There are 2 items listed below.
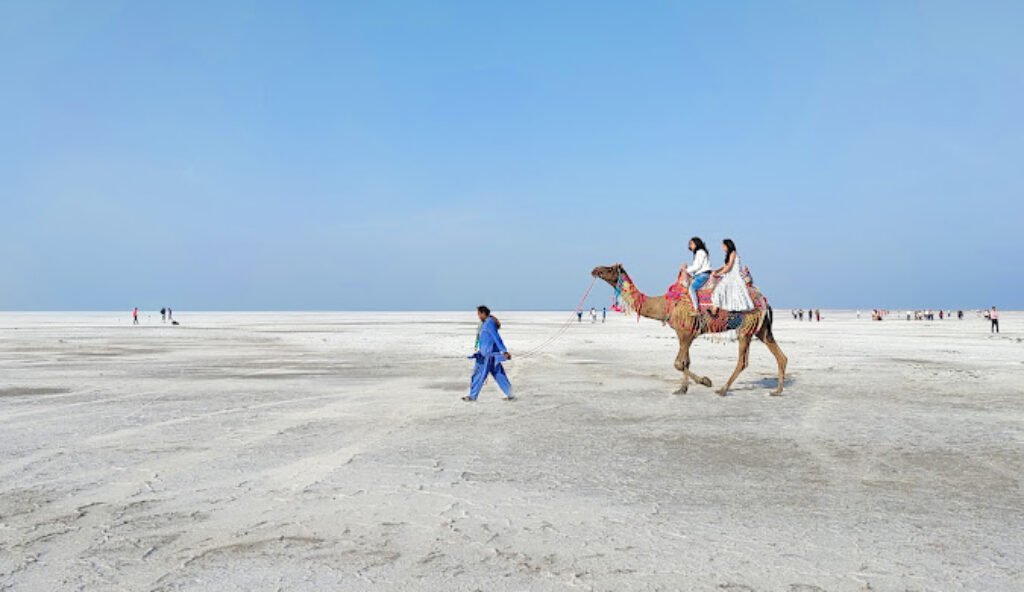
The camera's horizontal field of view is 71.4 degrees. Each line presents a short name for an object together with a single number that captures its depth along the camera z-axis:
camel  13.02
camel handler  11.90
